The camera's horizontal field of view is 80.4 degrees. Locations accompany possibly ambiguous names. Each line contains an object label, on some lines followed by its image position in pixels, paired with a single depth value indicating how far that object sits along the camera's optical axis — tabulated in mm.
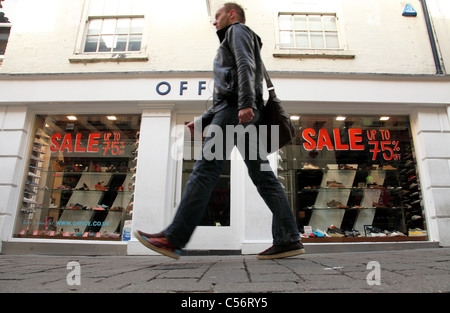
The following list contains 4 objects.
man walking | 1919
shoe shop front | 4527
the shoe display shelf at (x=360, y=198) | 4883
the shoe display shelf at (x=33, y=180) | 4855
